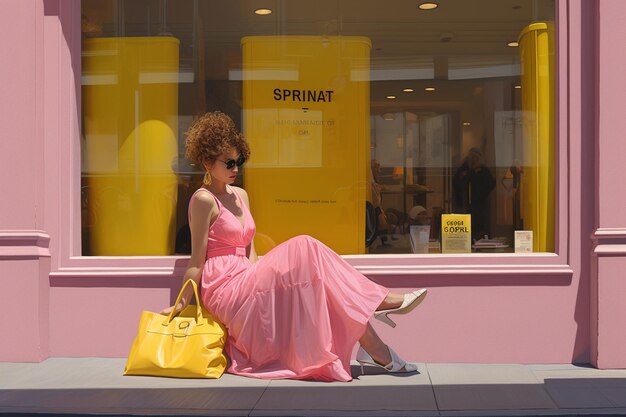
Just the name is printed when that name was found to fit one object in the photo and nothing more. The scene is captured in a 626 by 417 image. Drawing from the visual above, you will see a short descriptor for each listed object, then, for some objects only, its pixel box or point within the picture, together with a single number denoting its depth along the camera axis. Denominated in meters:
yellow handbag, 5.52
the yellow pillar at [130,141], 6.63
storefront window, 6.54
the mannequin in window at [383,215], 6.55
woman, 5.46
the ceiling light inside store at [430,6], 6.60
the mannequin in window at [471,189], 6.56
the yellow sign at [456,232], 6.49
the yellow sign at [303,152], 6.59
